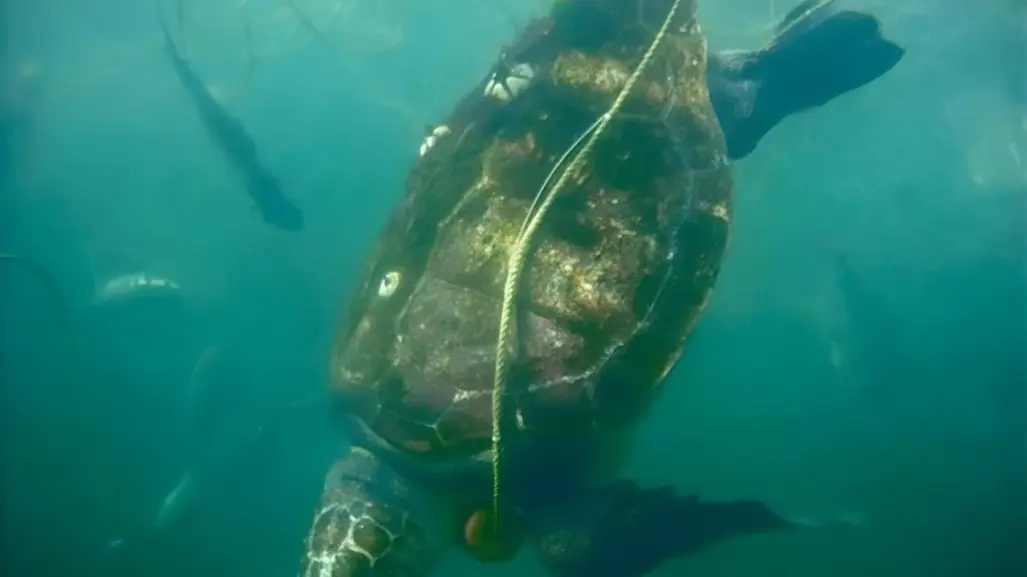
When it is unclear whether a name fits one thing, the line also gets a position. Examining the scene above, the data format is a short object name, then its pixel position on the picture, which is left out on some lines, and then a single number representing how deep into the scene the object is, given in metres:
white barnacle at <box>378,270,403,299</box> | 3.51
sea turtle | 3.09
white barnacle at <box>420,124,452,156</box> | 3.78
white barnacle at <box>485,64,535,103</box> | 3.46
